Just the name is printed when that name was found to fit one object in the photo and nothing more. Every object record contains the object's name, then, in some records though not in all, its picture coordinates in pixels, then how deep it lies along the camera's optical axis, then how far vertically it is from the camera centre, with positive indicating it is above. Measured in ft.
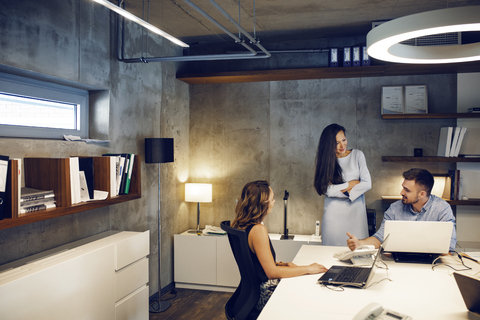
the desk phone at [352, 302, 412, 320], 5.12 -2.22
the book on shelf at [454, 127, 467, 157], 13.93 +0.59
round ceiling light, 5.42 +2.01
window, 8.70 +1.25
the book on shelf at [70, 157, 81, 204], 8.76 -0.56
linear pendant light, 6.68 +2.84
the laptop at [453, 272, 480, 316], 5.31 -1.97
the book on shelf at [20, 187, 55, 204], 7.74 -0.82
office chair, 7.41 -2.58
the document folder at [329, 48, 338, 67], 14.56 +3.91
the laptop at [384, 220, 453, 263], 7.79 -1.70
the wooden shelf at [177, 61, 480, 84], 13.71 +3.31
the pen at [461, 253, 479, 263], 8.62 -2.35
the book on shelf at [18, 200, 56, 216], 7.70 -1.10
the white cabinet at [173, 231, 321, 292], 14.73 -4.18
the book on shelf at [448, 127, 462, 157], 13.91 +0.66
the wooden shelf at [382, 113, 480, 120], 13.82 +1.55
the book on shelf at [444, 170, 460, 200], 13.99 -1.04
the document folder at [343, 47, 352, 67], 14.40 +3.86
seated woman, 7.61 -1.78
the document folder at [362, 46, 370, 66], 14.26 +3.75
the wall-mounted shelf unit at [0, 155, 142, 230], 7.20 -0.69
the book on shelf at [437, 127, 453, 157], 13.98 +0.57
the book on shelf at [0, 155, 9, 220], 6.96 -0.43
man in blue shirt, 9.35 -1.17
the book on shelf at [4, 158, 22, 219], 7.13 -0.63
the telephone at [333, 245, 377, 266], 8.21 -2.23
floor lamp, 12.80 +0.12
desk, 5.80 -2.43
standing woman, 11.93 -0.91
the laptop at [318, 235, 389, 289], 6.88 -2.34
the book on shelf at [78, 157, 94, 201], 9.31 -0.52
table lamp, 15.33 -1.48
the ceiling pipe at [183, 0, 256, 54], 7.33 +3.15
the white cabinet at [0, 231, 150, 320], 7.18 -2.81
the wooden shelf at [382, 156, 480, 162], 13.81 -0.09
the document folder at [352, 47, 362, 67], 14.32 +3.85
